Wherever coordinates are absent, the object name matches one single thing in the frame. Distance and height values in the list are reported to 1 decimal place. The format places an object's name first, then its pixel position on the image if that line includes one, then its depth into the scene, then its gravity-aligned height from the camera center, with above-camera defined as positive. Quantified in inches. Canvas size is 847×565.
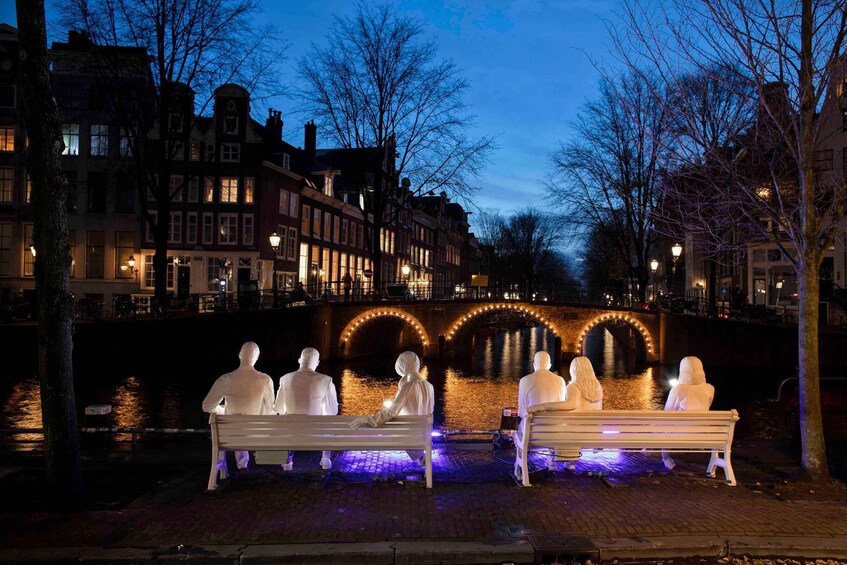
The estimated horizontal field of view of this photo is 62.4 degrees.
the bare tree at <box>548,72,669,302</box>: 1369.3 +214.9
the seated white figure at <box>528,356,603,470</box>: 342.3 -45.4
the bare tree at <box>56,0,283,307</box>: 1057.5 +348.2
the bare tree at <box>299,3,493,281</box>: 1462.8 +384.4
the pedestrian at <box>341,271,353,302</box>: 1476.4 +10.5
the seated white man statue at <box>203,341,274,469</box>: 334.3 -46.2
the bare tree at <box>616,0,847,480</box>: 332.2 +71.5
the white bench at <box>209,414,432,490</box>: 309.9 -62.9
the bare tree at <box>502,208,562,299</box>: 3006.9 +225.6
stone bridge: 1465.3 -56.8
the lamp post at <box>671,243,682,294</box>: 1027.3 +69.1
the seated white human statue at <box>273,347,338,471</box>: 343.6 -49.8
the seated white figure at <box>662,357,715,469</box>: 354.6 -46.8
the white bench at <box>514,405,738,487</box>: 323.3 -62.5
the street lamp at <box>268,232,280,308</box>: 1171.9 +87.2
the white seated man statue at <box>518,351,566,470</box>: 343.9 -45.5
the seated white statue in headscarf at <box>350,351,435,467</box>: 334.6 -47.3
